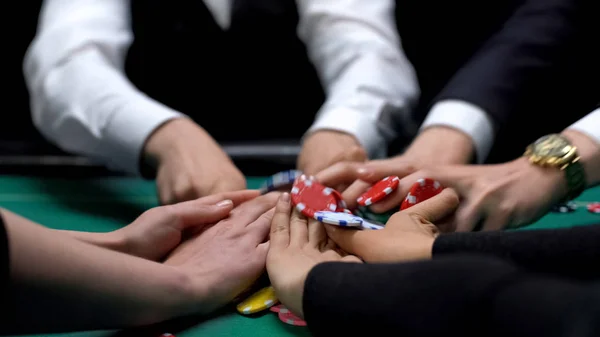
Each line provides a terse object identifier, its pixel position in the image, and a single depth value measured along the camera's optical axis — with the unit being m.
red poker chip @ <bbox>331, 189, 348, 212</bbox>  1.19
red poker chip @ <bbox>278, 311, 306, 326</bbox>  0.91
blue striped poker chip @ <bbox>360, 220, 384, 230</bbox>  1.04
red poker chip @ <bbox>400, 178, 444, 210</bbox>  1.16
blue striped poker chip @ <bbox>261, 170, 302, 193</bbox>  1.33
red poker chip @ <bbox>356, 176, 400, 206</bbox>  1.18
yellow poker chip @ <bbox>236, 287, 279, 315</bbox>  0.96
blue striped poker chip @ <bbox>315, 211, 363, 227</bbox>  1.03
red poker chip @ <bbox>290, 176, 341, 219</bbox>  1.14
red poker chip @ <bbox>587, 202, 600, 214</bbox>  1.45
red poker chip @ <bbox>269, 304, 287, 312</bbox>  0.95
